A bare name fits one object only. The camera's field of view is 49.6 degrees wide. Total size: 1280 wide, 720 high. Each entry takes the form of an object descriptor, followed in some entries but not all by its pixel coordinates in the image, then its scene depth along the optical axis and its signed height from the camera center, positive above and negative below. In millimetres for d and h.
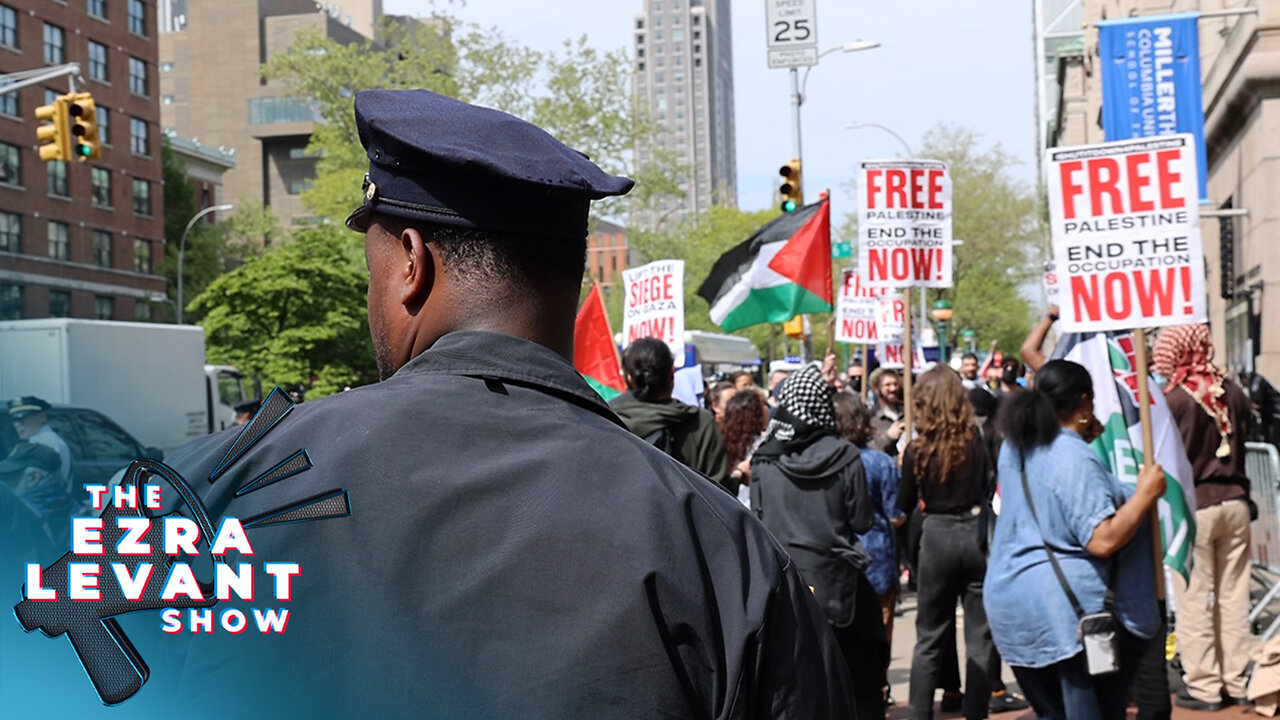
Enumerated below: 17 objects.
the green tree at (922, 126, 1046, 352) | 58406 +5121
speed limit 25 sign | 21516 +5173
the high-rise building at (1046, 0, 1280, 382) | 19531 +2766
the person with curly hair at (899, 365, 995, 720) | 7480 -902
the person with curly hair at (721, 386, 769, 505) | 8711 -373
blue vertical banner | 17906 +3641
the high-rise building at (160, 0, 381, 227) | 69562 +17201
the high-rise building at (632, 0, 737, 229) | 46094 +7414
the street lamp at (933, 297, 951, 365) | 34938 +1150
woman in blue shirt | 5293 -758
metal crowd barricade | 9508 -1123
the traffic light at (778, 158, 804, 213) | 19609 +2560
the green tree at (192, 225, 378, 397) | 42938 +1932
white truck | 20438 +205
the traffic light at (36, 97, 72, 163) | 20719 +3856
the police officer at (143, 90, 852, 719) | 1324 -149
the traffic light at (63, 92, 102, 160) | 20953 +4019
